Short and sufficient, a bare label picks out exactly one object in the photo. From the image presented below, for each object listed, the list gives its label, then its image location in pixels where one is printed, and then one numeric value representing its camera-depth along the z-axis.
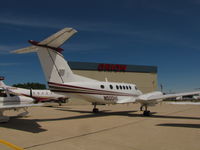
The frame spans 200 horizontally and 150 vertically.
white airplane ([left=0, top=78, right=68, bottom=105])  29.66
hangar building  39.00
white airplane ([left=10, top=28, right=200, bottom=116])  12.49
